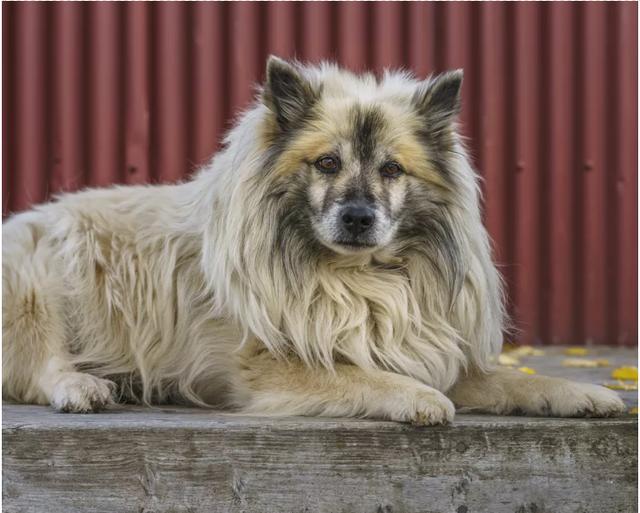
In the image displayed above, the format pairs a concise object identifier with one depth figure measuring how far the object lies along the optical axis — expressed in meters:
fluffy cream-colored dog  3.37
